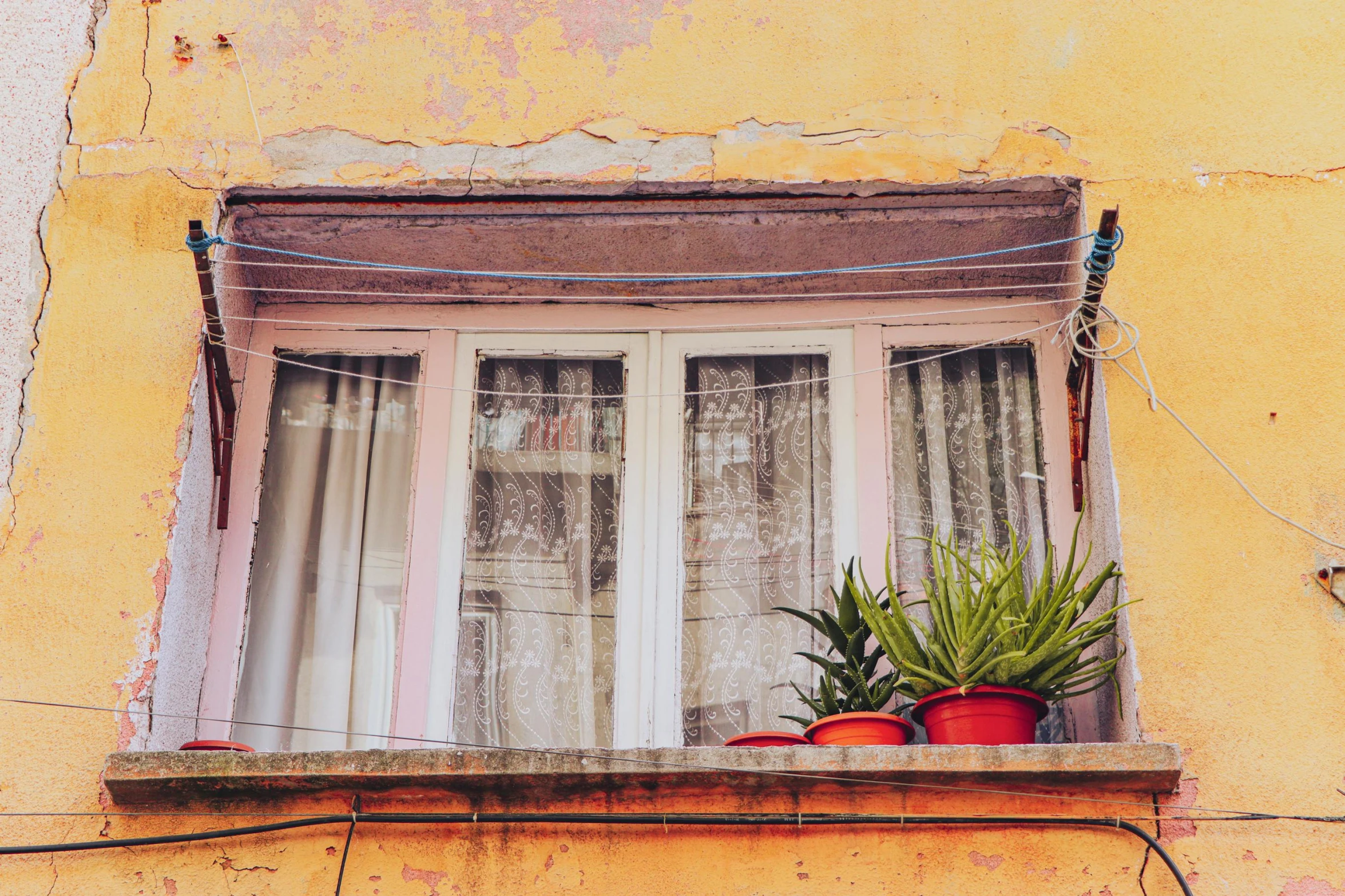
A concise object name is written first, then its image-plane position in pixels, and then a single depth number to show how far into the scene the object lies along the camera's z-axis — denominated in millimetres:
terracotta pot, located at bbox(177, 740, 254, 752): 3457
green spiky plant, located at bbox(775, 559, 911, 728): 3539
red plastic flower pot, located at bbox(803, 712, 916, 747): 3367
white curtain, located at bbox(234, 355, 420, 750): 3883
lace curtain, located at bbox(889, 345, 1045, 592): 3988
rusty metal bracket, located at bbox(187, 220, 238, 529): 3857
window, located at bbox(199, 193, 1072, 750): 3859
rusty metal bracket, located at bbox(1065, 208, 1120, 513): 3721
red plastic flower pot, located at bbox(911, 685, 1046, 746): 3318
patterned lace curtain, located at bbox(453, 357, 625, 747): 3842
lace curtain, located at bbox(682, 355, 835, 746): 3836
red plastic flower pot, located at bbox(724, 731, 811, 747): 3404
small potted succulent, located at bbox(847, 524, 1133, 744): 3314
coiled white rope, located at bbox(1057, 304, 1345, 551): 3656
